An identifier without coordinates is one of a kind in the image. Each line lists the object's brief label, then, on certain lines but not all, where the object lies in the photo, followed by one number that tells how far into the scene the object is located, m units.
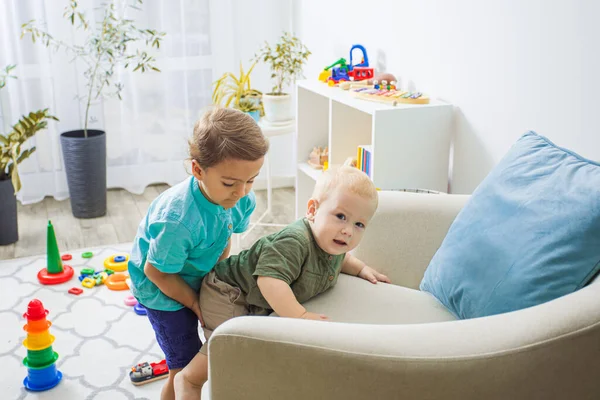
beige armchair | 1.17
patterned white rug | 2.13
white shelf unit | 2.47
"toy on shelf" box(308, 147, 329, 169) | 3.16
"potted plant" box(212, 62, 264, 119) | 3.24
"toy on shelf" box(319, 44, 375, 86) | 2.96
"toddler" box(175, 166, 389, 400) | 1.57
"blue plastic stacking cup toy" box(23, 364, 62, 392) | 2.11
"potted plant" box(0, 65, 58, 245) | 3.20
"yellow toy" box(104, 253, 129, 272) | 3.00
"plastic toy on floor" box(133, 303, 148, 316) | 2.61
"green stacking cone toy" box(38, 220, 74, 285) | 2.87
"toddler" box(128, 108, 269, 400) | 1.50
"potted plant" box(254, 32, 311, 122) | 3.21
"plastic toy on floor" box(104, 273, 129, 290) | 2.83
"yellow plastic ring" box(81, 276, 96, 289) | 2.85
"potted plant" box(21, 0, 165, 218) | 3.55
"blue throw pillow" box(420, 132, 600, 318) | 1.41
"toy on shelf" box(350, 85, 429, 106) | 2.52
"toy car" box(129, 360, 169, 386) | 2.16
